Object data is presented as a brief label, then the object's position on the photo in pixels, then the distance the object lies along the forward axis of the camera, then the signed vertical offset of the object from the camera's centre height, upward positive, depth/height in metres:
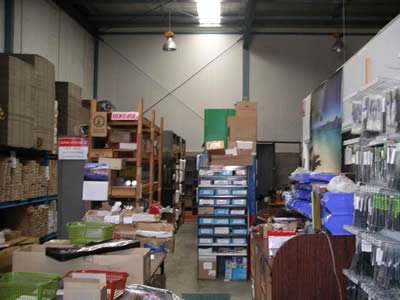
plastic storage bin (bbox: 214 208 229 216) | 5.84 -0.77
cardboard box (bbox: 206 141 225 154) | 5.73 +0.19
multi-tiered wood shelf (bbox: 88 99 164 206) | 5.00 +0.07
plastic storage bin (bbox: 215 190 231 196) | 5.88 -0.47
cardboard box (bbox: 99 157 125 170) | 4.86 -0.04
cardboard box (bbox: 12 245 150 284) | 2.37 -0.64
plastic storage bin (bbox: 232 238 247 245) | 5.80 -1.18
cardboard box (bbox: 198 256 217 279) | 5.84 -1.58
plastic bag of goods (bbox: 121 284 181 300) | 2.03 -0.71
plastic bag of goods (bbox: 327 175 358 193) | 2.73 -0.16
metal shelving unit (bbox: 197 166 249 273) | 5.83 -0.84
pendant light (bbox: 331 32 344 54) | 9.92 +2.94
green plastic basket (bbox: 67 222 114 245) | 2.97 -0.56
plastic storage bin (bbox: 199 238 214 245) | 5.86 -1.20
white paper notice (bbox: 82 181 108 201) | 4.80 -0.40
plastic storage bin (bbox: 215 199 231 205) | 5.88 -0.62
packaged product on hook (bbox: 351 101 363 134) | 2.50 +0.30
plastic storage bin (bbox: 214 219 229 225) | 5.83 -0.91
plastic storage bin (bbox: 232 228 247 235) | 5.81 -1.04
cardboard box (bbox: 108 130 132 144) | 5.23 +0.29
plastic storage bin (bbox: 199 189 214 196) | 5.92 -0.48
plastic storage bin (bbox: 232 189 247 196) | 5.86 -0.47
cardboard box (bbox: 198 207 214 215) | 5.86 -0.76
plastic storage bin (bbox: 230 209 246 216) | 5.83 -0.76
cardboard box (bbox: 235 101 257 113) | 6.29 +0.87
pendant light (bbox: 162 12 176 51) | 8.98 +2.61
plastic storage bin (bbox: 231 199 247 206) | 5.86 -0.62
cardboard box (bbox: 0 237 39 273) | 3.73 -0.95
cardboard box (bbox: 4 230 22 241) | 4.84 -0.96
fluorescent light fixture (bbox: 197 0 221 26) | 9.61 +3.81
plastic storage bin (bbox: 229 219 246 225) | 5.81 -0.90
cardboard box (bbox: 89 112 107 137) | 4.99 +0.43
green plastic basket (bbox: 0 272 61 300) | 1.93 -0.66
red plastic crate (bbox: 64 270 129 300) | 1.94 -0.64
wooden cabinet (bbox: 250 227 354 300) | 2.81 -0.75
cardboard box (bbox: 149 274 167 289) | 3.37 -1.08
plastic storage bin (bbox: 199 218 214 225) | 5.87 -0.91
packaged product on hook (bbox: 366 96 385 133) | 2.19 +0.27
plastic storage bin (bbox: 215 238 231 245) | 5.84 -1.19
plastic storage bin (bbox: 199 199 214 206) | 5.91 -0.63
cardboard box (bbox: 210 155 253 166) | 5.84 +0.00
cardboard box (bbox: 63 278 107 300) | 1.77 -0.59
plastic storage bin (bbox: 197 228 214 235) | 5.87 -1.06
